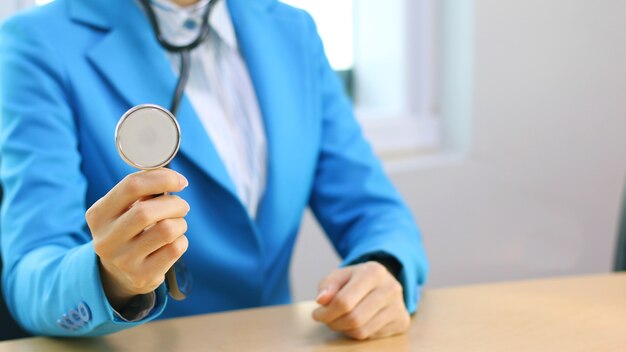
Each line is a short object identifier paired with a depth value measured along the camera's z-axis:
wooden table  1.27
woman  1.21
